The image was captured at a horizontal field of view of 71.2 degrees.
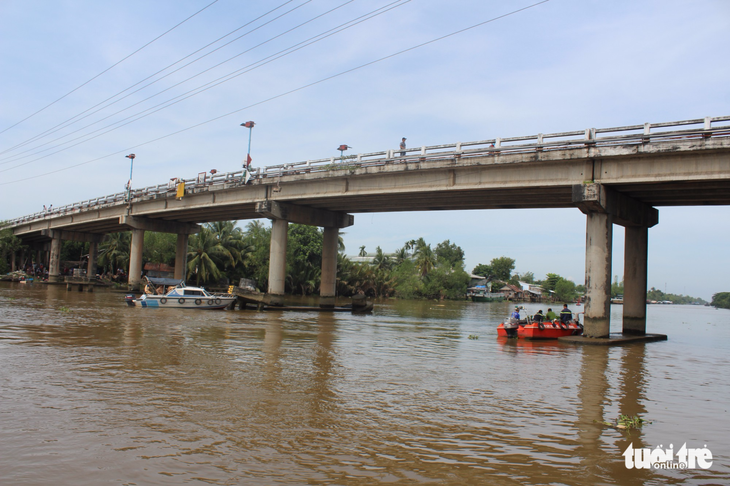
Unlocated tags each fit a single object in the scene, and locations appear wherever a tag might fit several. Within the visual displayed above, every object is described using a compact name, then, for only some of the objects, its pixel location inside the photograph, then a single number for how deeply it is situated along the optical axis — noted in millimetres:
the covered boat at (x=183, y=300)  32781
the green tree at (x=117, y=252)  79875
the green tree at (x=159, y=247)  73688
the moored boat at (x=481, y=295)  109375
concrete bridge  22641
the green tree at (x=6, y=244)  75625
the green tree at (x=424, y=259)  114500
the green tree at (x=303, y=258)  74688
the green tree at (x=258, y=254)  70938
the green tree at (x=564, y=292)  147875
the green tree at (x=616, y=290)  181100
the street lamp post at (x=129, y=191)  54219
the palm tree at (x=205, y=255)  68062
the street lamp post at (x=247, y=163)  40562
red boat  25328
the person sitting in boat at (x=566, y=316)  26141
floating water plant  8930
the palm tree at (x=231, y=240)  73250
